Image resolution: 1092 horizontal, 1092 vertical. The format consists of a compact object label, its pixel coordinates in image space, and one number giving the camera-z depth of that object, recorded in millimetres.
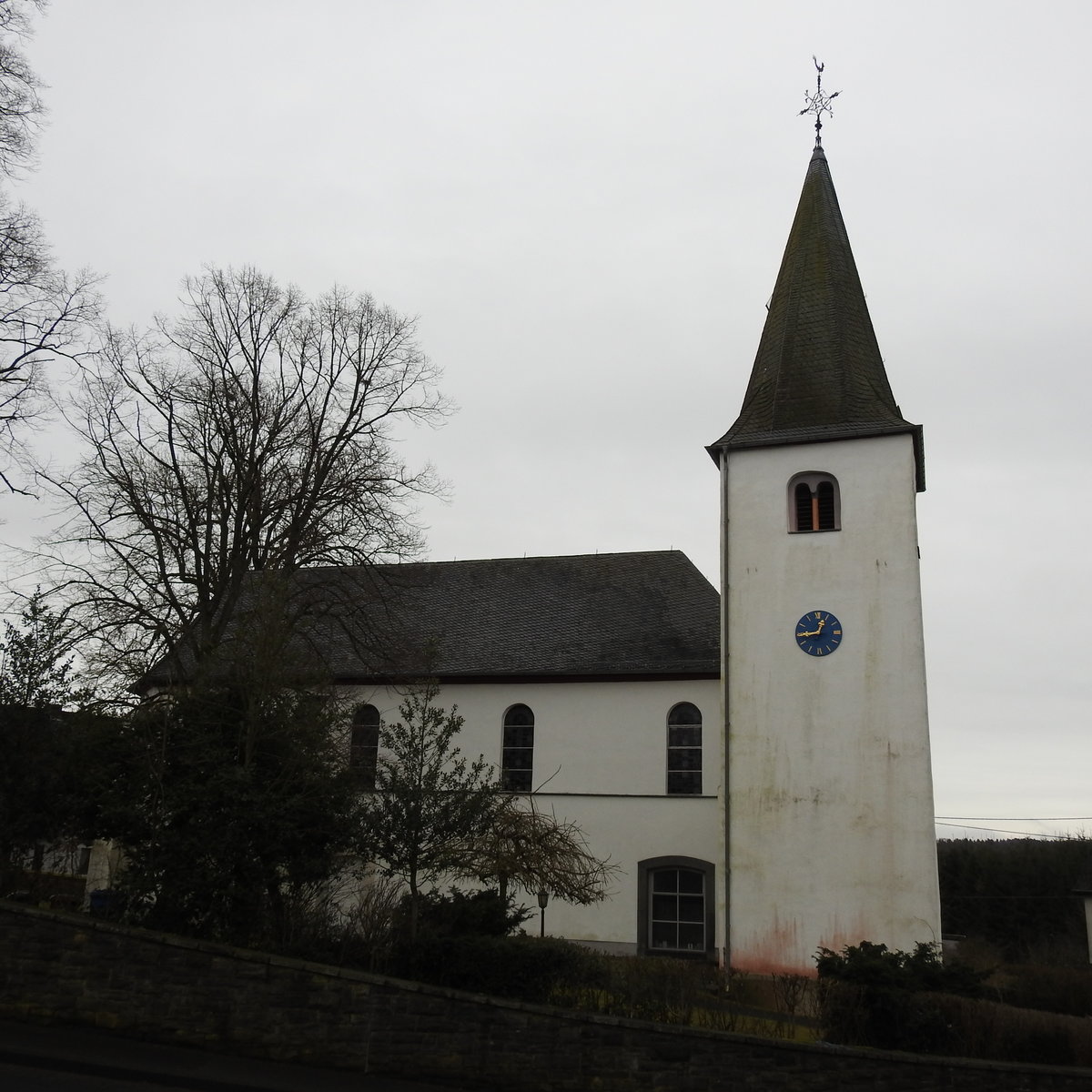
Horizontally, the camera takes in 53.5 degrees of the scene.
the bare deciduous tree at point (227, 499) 19750
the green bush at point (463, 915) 12734
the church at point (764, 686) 19047
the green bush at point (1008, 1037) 12391
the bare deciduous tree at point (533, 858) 16000
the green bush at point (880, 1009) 12250
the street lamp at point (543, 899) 17573
